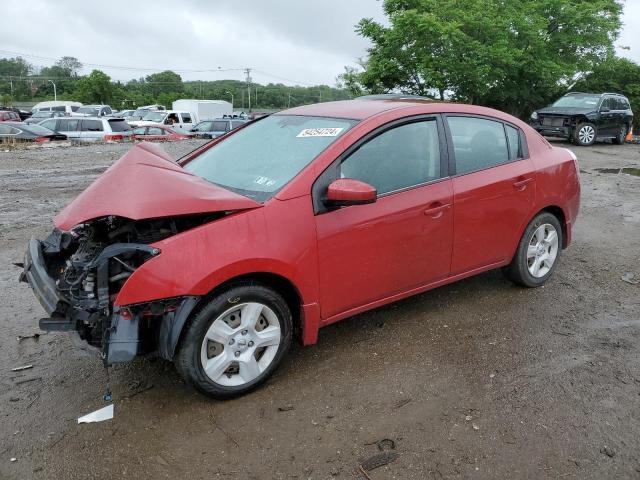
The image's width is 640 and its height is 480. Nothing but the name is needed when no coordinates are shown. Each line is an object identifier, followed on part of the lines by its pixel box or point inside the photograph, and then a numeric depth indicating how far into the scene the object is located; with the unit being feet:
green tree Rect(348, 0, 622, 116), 67.51
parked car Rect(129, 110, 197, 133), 88.28
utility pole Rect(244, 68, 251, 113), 271.49
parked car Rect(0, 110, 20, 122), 94.79
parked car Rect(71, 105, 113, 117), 107.25
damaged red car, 9.45
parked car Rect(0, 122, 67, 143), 58.49
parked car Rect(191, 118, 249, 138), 72.28
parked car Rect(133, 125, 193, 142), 66.95
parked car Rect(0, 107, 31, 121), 120.24
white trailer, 127.24
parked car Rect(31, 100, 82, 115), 115.44
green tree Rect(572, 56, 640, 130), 81.22
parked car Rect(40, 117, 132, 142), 64.23
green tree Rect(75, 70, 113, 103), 194.59
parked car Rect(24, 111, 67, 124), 95.16
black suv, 57.62
